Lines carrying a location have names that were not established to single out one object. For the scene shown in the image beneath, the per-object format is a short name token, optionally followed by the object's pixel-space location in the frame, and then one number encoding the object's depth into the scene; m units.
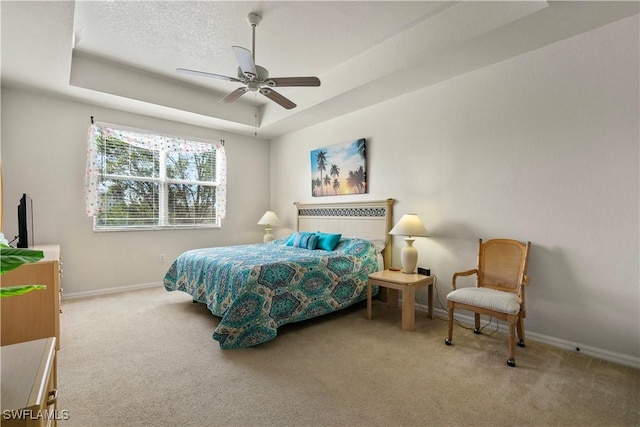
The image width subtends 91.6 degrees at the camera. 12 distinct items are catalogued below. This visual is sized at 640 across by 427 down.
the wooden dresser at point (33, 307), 2.26
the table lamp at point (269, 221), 5.28
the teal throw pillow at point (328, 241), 3.90
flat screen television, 2.41
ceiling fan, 2.50
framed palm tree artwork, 4.25
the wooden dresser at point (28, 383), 0.79
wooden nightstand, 2.94
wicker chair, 2.33
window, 4.17
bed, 2.58
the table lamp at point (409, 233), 3.26
